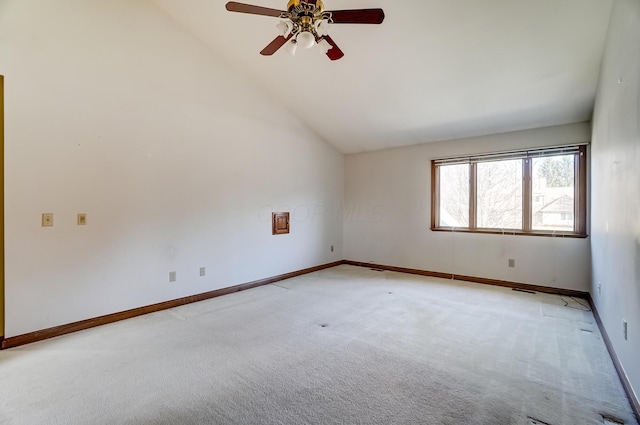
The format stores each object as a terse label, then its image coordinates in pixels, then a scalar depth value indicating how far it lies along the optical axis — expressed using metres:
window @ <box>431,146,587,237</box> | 4.28
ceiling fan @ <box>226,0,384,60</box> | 2.21
